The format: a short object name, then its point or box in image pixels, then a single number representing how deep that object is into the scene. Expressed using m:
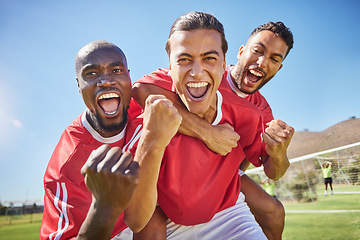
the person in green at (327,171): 15.59
